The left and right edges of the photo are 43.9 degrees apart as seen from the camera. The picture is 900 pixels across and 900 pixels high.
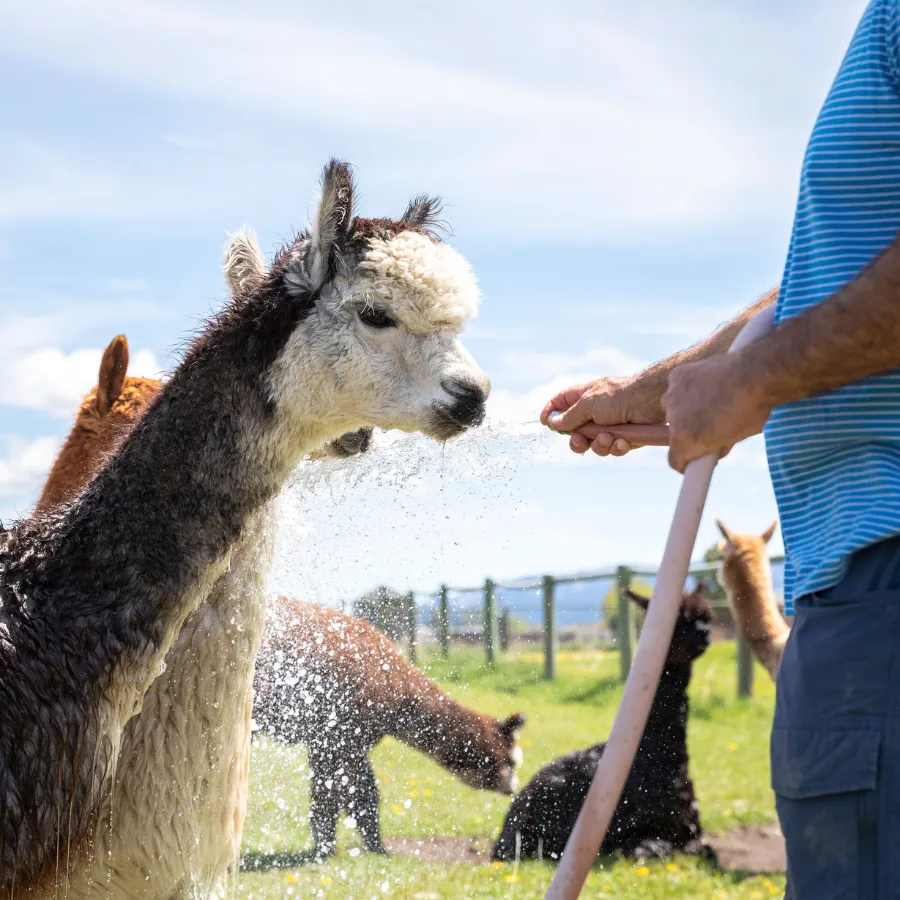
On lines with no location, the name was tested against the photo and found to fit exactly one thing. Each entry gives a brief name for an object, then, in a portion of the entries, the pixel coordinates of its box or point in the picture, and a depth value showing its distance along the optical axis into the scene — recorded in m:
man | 1.46
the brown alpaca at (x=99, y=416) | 4.90
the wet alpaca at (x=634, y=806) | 6.20
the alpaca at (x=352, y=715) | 5.22
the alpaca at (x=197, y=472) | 2.59
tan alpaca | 6.72
